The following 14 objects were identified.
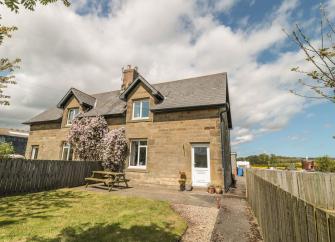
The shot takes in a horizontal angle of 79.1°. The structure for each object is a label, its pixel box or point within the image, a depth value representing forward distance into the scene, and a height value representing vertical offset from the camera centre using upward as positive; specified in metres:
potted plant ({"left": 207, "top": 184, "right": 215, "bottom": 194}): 11.51 -1.40
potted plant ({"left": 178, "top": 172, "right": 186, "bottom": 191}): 12.31 -1.07
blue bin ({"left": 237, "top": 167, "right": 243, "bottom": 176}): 30.20 -1.03
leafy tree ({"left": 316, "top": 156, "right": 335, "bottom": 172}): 20.32 +0.26
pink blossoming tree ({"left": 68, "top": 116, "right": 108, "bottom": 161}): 16.28 +1.85
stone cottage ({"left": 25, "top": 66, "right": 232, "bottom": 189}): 12.79 +2.54
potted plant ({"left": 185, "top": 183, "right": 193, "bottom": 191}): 12.16 -1.41
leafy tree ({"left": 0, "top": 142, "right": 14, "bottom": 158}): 15.95 +0.80
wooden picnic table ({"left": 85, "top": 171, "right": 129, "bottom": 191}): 11.48 -1.06
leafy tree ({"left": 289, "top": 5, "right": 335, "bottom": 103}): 3.04 +1.45
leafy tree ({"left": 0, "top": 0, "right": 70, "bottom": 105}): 3.22 +3.02
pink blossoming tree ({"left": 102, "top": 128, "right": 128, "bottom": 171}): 14.95 +0.82
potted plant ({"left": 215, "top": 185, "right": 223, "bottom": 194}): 11.45 -1.40
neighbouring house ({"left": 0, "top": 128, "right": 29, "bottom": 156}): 56.78 +6.28
